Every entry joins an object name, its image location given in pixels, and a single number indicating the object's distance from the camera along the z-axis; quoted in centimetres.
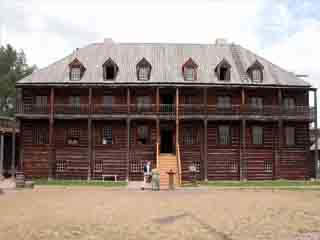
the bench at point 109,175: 2347
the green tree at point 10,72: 4339
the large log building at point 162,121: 2353
